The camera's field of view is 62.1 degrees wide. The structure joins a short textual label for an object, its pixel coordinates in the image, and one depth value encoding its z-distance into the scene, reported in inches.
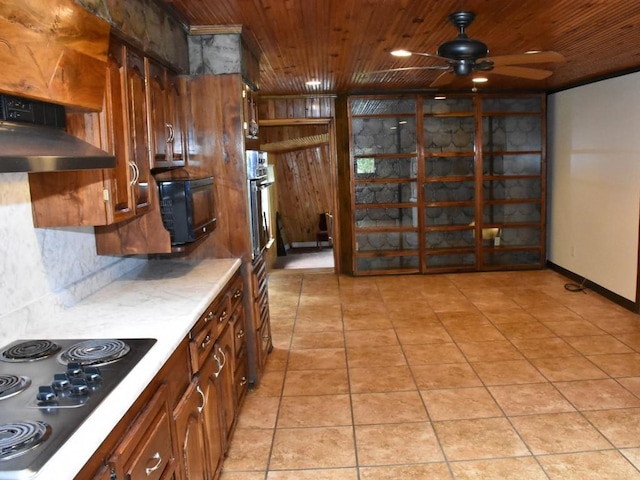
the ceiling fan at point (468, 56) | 117.3
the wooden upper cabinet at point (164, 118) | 108.2
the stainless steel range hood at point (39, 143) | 52.7
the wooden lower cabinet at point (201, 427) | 78.7
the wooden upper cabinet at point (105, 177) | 84.0
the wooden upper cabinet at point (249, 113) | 137.6
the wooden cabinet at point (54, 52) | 55.2
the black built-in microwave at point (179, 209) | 106.9
